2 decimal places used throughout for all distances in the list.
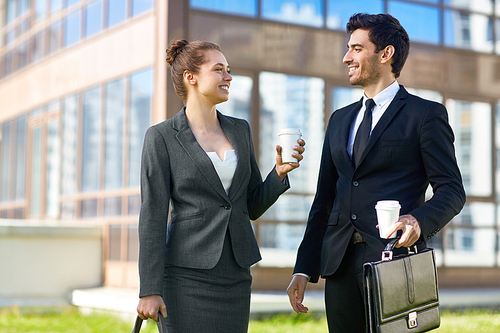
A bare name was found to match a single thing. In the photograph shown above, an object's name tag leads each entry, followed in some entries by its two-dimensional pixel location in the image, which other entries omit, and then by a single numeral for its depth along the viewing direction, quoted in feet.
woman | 9.24
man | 8.75
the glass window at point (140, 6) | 31.48
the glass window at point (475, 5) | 36.81
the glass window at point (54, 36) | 40.73
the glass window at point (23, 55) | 45.16
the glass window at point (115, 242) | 33.24
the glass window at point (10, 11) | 48.78
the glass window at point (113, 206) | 33.86
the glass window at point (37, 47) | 42.70
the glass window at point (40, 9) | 43.70
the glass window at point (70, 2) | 39.49
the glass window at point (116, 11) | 34.22
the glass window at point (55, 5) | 41.58
